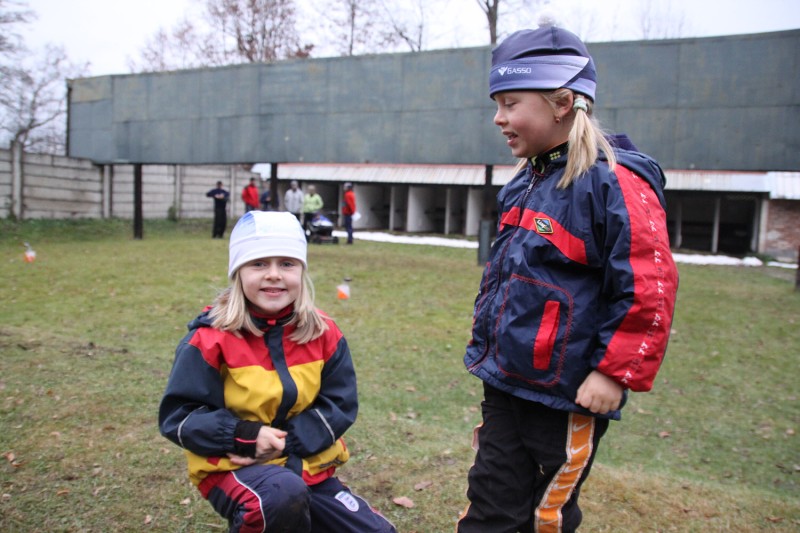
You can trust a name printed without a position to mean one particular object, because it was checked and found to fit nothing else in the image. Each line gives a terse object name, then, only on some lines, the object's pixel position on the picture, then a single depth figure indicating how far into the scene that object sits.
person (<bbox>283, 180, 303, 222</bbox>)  21.19
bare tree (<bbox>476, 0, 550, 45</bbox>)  26.80
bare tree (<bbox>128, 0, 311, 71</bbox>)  33.84
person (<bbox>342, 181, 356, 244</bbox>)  20.28
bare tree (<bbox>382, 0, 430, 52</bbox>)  30.34
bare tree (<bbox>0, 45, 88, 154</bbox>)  31.36
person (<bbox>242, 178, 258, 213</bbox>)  22.39
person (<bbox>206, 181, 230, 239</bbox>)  20.83
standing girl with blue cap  2.05
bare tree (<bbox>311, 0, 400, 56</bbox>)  31.20
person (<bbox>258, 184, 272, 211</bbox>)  24.75
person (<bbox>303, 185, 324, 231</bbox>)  20.52
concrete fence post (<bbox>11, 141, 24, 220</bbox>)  19.52
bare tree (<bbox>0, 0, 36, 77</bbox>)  20.44
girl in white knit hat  2.32
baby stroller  19.84
